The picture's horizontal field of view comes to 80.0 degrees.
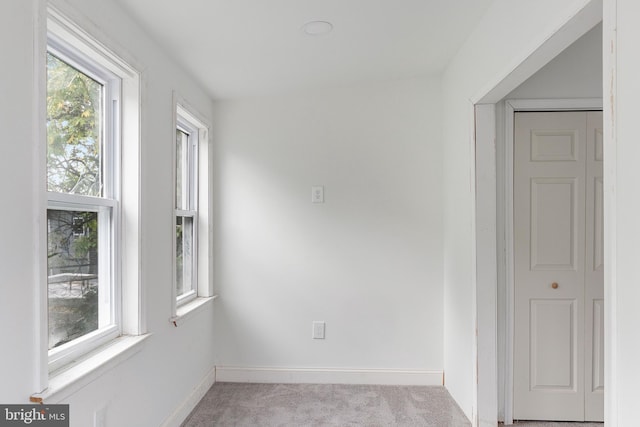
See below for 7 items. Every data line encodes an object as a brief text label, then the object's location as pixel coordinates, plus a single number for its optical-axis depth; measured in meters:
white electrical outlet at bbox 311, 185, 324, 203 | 3.02
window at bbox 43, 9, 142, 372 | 1.50
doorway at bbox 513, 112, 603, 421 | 2.38
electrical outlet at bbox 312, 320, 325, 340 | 3.01
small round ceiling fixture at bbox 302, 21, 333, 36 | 2.03
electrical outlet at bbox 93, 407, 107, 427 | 1.53
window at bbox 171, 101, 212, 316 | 2.70
